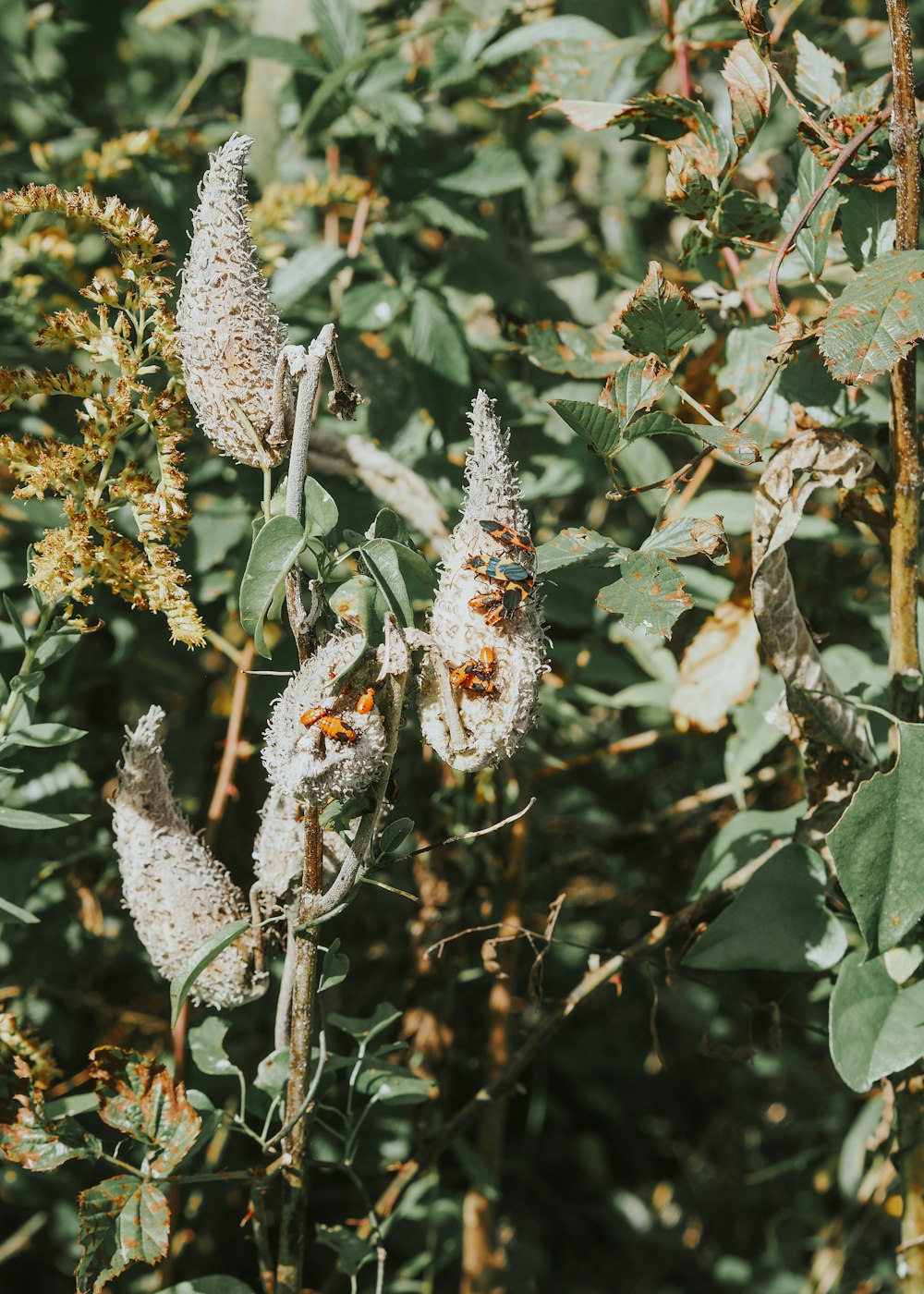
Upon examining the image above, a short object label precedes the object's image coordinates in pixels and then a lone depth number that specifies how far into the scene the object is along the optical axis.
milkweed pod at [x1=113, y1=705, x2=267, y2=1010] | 0.73
